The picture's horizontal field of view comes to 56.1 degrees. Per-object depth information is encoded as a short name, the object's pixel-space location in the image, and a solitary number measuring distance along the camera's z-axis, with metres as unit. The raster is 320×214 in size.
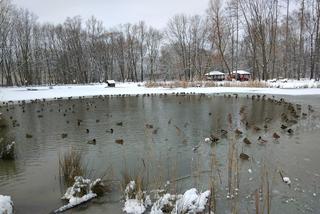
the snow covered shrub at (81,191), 4.51
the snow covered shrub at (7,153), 6.88
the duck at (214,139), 7.55
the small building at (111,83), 38.41
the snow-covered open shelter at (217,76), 55.02
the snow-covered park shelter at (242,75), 51.99
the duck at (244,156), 6.04
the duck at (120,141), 7.82
